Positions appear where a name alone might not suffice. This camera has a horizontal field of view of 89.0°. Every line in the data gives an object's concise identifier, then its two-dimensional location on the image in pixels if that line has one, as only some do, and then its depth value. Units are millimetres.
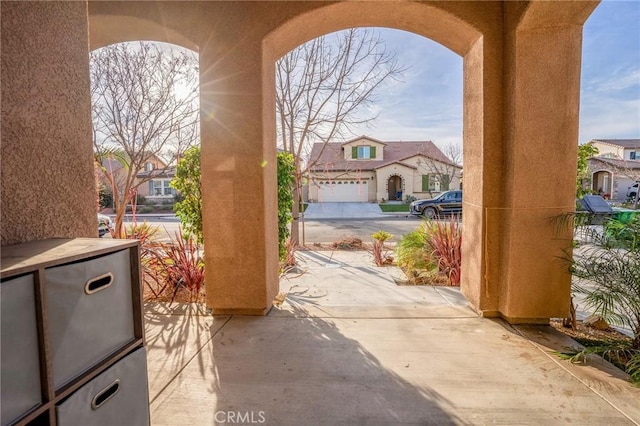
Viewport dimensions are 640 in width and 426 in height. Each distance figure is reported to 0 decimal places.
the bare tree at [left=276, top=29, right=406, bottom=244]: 8180
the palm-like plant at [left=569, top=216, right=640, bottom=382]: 2670
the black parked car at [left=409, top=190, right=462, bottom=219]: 16812
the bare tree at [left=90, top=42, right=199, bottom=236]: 5316
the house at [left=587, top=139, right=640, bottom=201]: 21950
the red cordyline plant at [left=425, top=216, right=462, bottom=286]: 5246
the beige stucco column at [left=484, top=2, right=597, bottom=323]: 3213
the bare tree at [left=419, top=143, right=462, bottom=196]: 22427
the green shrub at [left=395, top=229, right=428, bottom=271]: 5758
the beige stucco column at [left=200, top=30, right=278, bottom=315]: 3559
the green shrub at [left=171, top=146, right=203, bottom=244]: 4484
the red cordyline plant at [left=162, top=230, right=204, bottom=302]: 4371
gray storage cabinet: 948
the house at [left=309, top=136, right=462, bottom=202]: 23344
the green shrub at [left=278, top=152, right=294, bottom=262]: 4812
